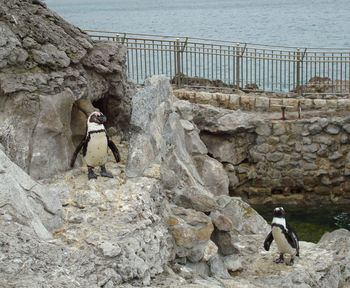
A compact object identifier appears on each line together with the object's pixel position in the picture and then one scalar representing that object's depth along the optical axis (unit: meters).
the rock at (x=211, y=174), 13.34
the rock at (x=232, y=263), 9.74
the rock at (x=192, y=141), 13.36
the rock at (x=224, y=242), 9.87
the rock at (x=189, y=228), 8.91
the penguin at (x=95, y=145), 9.55
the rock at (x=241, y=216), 11.47
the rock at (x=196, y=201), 9.78
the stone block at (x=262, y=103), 19.36
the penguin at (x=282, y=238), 10.34
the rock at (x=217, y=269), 9.22
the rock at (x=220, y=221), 9.80
